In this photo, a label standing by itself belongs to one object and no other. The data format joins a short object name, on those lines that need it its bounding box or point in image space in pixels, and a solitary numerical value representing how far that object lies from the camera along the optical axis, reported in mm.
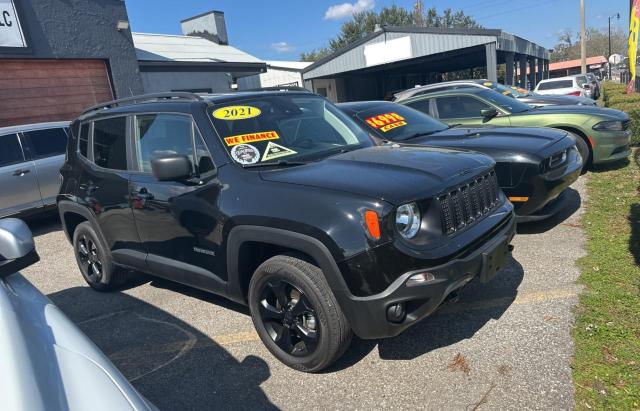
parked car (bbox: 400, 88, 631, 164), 7164
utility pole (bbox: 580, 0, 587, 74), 34188
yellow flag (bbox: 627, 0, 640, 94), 13945
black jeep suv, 2627
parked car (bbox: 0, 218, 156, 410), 1387
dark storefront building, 10258
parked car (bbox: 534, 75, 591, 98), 18500
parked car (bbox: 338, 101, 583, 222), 4805
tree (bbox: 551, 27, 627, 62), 93562
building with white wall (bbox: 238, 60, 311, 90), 26562
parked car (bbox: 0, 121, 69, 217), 7535
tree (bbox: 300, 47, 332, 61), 78938
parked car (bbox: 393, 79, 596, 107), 9401
